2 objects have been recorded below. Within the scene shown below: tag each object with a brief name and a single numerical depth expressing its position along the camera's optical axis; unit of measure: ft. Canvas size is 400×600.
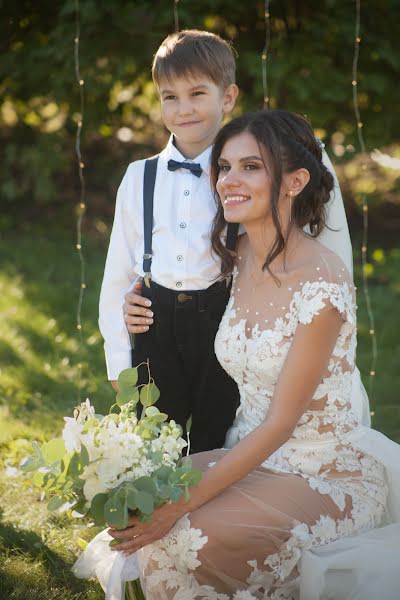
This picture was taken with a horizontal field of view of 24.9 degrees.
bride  9.47
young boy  11.35
